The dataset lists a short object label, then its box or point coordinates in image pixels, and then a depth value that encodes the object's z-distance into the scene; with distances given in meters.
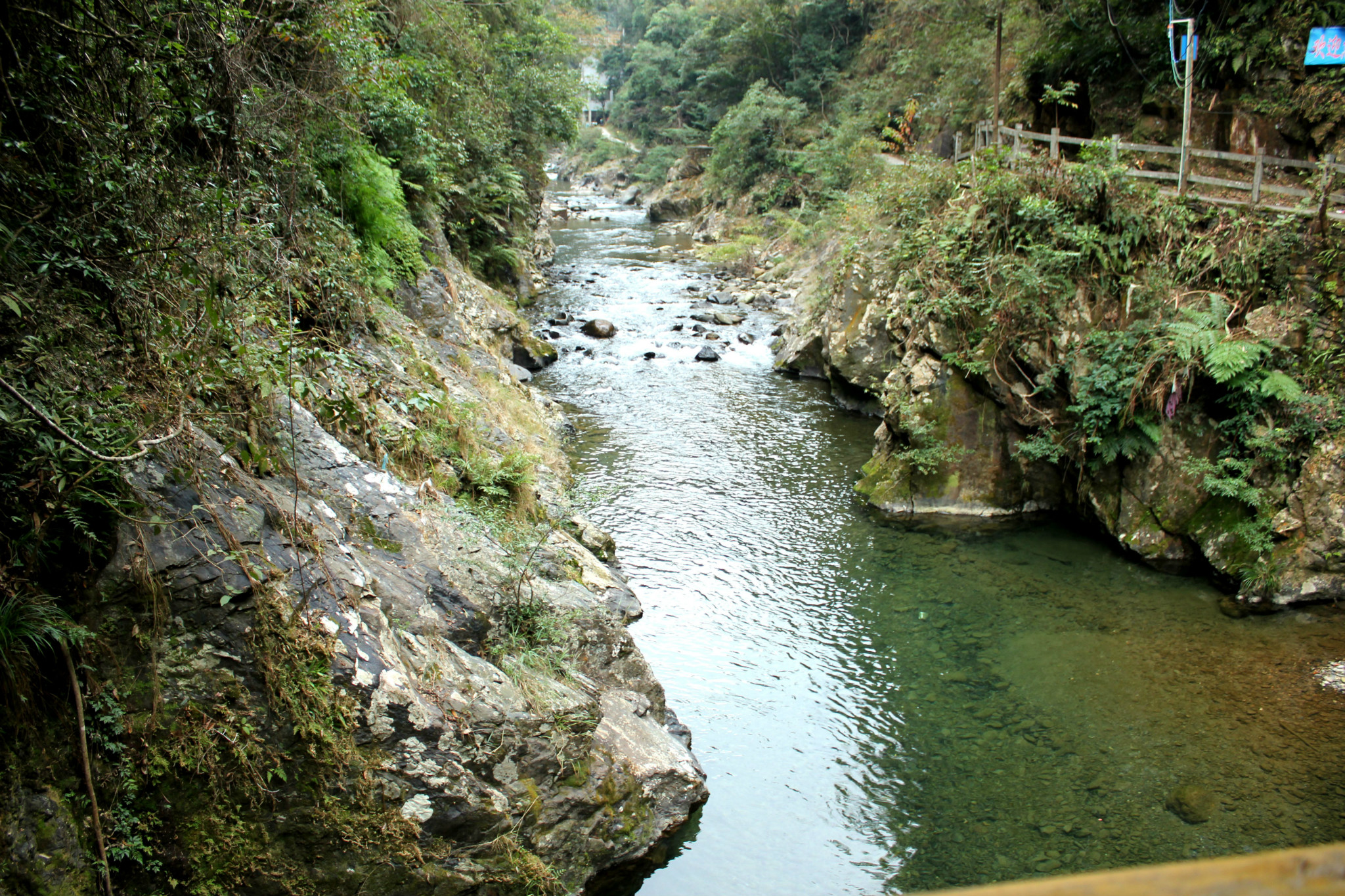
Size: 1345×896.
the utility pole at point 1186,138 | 13.33
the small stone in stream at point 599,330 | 24.09
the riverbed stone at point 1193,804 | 7.45
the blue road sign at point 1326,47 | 13.05
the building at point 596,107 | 90.44
